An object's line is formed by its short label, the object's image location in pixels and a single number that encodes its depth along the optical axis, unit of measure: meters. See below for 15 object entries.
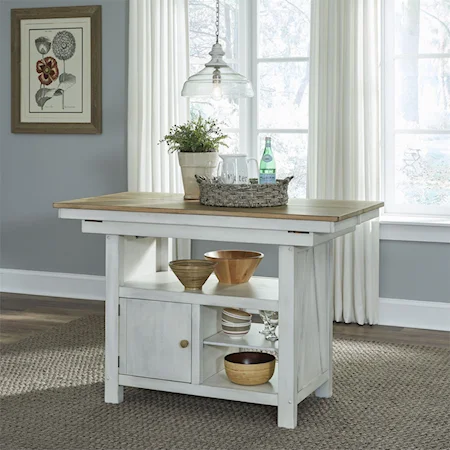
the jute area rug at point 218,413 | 3.05
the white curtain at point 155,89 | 5.10
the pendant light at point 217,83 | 3.55
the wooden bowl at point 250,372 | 3.26
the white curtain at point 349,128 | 4.68
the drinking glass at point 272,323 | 3.35
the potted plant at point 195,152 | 3.57
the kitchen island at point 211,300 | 3.14
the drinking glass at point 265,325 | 3.37
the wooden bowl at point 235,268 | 3.47
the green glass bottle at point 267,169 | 3.39
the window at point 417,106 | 4.75
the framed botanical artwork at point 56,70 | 5.40
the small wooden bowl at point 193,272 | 3.35
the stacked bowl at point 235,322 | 3.41
